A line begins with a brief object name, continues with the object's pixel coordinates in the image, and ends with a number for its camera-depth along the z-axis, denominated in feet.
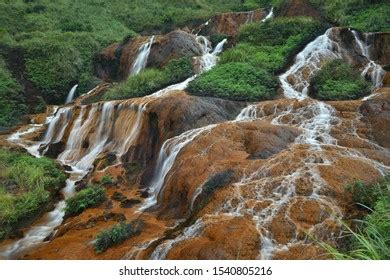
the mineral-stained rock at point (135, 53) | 47.21
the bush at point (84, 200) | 22.85
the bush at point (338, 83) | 29.76
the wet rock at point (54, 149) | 35.40
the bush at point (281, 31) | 40.52
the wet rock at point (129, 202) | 22.36
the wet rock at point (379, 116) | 22.24
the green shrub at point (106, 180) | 25.99
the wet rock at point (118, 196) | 23.58
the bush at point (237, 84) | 31.60
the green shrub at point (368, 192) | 15.46
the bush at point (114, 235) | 17.53
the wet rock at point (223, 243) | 14.07
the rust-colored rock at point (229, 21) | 60.80
